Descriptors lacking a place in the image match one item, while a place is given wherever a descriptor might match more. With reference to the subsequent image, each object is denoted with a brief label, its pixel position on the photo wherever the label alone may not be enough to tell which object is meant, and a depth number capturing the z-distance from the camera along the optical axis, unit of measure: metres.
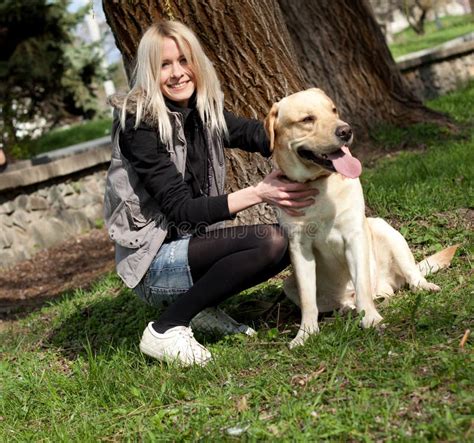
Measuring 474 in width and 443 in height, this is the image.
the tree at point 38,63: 13.18
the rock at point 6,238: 7.99
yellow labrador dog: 3.38
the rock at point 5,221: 7.92
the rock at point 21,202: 8.07
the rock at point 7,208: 7.92
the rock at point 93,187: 8.92
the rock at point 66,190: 8.61
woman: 3.53
